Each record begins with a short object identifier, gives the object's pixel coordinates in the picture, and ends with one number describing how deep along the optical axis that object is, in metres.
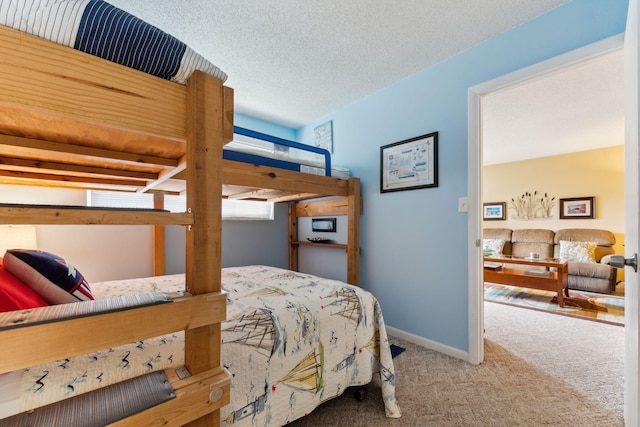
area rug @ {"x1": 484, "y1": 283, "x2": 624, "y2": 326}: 3.15
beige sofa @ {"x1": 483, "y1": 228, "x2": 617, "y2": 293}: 3.98
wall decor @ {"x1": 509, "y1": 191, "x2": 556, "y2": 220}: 5.24
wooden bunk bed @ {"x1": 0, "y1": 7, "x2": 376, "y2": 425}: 0.52
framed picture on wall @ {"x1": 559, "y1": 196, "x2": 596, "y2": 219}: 4.76
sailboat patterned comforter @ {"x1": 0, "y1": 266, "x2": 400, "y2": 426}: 0.79
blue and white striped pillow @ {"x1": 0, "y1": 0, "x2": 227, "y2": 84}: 0.52
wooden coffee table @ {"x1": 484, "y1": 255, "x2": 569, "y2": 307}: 3.57
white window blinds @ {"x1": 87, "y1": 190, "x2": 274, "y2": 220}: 2.47
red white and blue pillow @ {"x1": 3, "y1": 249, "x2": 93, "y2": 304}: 0.90
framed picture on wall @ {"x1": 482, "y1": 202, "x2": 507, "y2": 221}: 5.78
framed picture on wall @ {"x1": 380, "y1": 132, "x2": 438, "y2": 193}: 2.35
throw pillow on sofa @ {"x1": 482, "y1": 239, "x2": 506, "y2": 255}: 5.20
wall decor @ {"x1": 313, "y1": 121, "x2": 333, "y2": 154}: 3.31
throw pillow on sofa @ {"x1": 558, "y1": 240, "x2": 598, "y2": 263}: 4.27
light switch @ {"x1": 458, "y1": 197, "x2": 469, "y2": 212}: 2.12
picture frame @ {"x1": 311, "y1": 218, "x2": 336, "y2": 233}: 3.25
